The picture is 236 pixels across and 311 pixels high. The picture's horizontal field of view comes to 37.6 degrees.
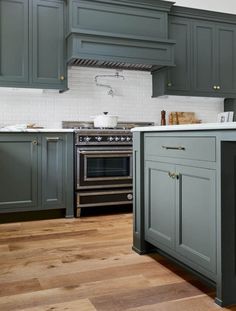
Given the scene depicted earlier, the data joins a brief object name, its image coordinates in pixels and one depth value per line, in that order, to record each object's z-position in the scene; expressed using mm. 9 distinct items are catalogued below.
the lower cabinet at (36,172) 3371
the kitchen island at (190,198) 1631
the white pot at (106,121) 4008
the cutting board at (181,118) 4652
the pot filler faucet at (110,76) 4332
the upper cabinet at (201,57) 4430
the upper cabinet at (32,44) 3629
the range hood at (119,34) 3738
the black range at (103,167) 3625
